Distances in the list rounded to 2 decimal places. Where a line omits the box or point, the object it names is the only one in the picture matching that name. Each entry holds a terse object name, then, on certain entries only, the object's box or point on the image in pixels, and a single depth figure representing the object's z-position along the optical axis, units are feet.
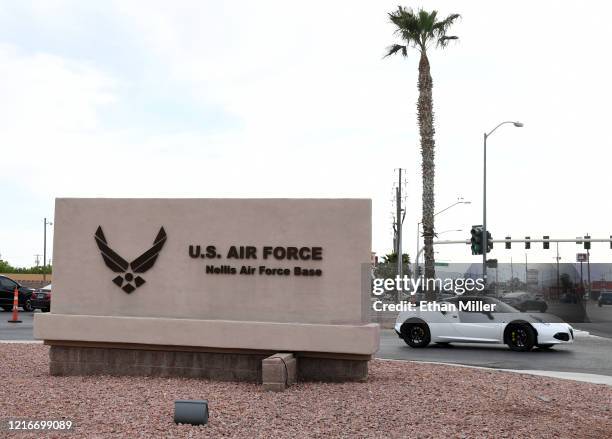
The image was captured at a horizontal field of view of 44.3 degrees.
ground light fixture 28.45
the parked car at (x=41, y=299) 108.27
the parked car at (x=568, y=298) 148.46
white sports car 63.52
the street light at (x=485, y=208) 119.24
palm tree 101.14
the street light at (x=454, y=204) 158.55
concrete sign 40.22
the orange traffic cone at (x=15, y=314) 88.10
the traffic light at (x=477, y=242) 119.00
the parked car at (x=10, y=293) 114.62
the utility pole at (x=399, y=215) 161.30
